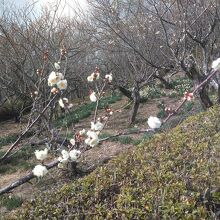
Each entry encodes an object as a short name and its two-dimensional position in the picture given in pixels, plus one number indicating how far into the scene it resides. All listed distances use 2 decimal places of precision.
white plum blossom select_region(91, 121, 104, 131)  2.27
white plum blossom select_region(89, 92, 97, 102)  2.51
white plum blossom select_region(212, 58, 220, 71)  1.79
